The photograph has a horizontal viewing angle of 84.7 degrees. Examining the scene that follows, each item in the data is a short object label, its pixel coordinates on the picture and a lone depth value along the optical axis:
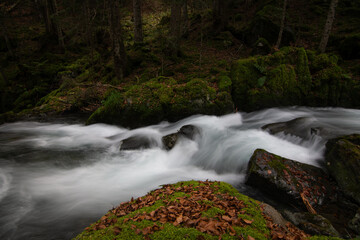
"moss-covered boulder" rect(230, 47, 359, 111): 9.84
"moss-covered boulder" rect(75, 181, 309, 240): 2.43
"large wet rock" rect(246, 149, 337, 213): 4.55
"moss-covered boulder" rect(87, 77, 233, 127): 8.84
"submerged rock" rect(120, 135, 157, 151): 7.50
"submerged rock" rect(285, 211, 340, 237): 3.11
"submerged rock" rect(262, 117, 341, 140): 6.88
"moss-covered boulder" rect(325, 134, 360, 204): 4.62
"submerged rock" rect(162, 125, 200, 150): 7.37
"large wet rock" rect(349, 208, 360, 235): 3.62
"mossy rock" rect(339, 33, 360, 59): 12.87
